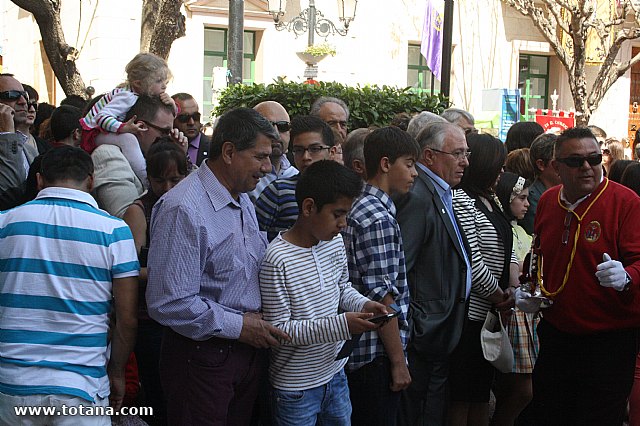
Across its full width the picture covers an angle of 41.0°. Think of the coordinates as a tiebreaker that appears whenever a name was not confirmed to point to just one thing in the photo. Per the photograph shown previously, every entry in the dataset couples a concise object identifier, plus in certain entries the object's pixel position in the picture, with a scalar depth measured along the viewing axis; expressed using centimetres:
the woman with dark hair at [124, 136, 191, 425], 470
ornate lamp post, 1570
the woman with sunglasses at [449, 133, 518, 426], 543
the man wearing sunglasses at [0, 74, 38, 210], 526
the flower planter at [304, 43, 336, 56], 1618
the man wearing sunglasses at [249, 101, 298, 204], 538
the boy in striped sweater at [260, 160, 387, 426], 396
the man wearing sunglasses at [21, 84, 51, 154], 614
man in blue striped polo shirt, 371
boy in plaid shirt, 447
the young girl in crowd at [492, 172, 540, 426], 585
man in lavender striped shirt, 365
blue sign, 1593
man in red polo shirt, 484
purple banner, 1182
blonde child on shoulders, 538
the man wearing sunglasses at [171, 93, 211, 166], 720
